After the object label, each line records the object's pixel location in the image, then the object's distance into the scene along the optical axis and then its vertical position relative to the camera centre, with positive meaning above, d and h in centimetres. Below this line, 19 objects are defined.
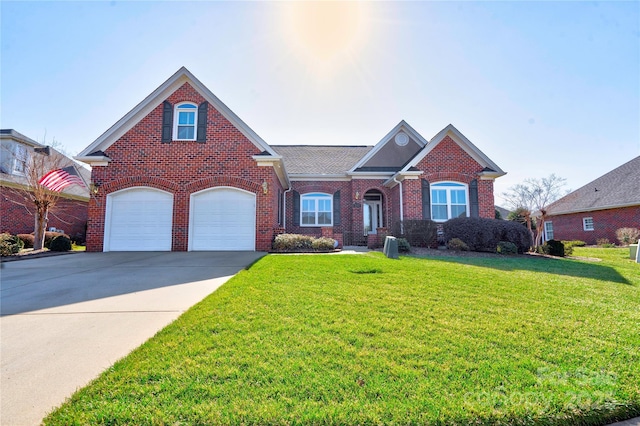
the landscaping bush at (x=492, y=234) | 1136 +7
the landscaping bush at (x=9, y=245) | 1006 -31
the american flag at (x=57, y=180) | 1161 +224
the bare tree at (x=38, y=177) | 1211 +278
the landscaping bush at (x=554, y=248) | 1174 -50
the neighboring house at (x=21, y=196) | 1459 +214
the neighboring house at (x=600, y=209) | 1855 +188
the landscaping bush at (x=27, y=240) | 1296 -18
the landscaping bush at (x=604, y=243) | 1778 -45
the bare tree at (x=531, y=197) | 2127 +285
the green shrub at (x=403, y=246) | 1122 -39
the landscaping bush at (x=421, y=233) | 1248 +12
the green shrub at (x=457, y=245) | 1158 -36
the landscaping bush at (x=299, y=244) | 1113 -31
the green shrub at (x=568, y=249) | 1211 -54
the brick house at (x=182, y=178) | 1138 +225
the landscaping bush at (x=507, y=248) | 1114 -46
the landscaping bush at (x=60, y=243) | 1159 -28
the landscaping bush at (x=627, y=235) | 1672 +4
